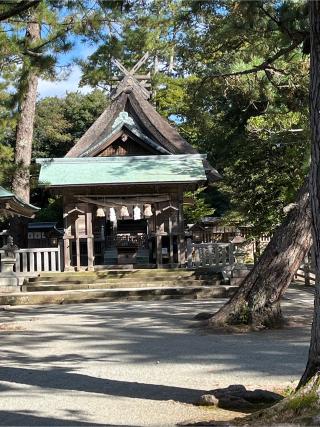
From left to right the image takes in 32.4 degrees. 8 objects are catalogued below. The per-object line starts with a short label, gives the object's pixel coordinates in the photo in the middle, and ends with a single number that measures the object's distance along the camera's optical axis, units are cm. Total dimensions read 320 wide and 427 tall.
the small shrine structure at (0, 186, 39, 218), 1478
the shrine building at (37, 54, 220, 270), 1833
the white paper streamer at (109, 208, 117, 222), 1969
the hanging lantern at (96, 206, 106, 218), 1928
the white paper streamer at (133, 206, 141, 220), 1967
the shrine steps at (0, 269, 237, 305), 1441
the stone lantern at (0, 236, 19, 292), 1600
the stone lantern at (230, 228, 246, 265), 1799
